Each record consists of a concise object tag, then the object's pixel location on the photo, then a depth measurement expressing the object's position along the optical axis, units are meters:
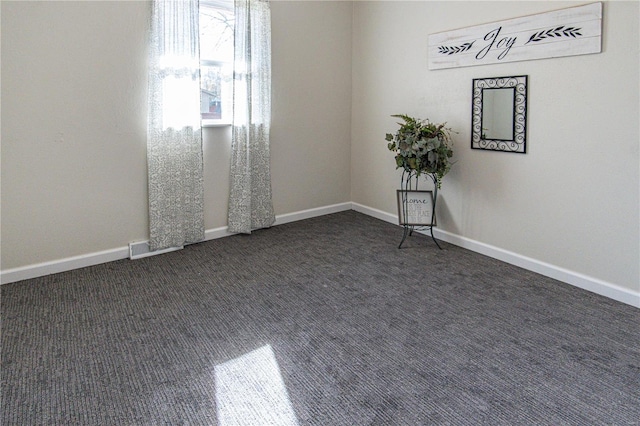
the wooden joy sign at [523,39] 2.96
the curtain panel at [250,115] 4.11
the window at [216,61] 4.00
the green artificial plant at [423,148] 3.73
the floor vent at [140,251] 3.72
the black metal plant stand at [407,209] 4.02
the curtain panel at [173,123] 3.63
